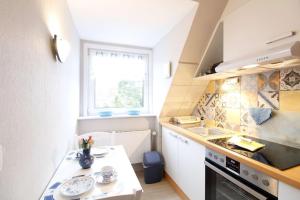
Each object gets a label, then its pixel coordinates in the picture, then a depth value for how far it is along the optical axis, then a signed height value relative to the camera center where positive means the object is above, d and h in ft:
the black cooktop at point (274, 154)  3.27 -1.25
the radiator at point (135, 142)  8.05 -2.17
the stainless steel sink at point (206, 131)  6.23 -1.22
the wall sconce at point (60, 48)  3.73 +1.31
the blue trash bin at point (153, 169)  7.36 -3.21
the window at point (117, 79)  8.50 +1.24
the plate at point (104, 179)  3.29 -1.70
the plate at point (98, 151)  4.84 -1.63
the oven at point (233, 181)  3.11 -1.84
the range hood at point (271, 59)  2.96 +0.93
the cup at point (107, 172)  3.39 -1.62
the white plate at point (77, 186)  2.88 -1.70
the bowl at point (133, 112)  8.76 -0.64
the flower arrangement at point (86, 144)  4.20 -1.18
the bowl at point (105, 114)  8.16 -0.71
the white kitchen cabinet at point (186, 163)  5.08 -2.38
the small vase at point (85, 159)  3.95 -1.51
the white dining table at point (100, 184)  2.92 -1.73
